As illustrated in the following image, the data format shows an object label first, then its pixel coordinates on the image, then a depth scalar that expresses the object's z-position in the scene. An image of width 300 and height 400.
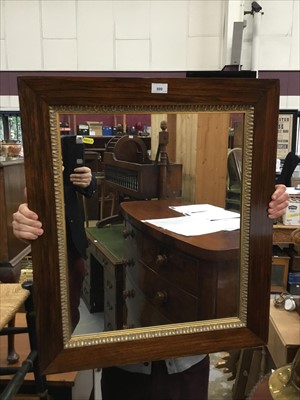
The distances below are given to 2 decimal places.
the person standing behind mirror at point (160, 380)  0.97
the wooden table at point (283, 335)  1.20
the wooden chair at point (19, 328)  1.11
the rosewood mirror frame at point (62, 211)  0.66
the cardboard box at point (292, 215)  2.34
